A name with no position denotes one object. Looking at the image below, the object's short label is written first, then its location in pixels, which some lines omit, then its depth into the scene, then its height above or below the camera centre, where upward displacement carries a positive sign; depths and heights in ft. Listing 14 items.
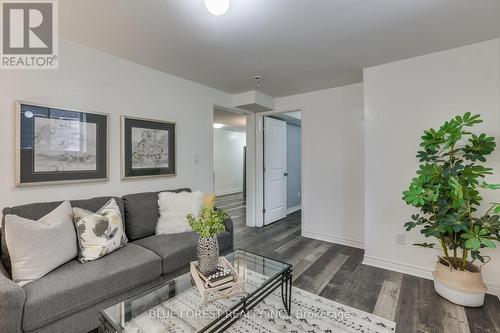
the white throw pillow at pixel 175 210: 7.95 -1.54
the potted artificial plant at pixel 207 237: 5.24 -1.62
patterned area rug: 4.30 -3.90
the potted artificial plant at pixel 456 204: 6.14 -1.10
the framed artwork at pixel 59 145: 6.28 +0.67
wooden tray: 4.71 -2.58
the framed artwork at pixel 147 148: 8.41 +0.76
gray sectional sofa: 4.18 -2.46
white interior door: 14.40 -0.23
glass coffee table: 4.10 -2.79
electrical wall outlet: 8.46 -2.71
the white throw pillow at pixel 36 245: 4.80 -1.73
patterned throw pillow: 5.80 -1.73
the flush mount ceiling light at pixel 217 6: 4.64 +3.31
